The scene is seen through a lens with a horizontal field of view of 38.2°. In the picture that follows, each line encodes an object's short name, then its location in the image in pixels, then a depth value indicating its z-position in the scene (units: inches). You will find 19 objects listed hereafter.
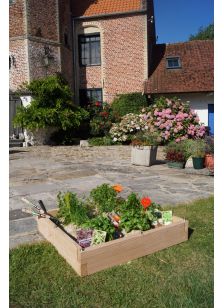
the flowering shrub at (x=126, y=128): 631.3
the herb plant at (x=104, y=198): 177.5
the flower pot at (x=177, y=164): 390.9
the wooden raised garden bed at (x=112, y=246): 136.3
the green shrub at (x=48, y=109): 618.5
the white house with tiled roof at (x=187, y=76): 751.1
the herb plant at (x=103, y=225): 148.7
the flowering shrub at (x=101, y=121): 700.7
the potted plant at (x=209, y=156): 364.5
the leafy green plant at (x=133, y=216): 156.4
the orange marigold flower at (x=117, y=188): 184.7
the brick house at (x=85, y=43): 664.4
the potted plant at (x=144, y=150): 404.7
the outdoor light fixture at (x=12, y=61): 668.1
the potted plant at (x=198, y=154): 370.3
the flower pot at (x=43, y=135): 654.6
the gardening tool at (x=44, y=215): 168.4
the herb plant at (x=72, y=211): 163.2
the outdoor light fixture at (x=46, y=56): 690.6
